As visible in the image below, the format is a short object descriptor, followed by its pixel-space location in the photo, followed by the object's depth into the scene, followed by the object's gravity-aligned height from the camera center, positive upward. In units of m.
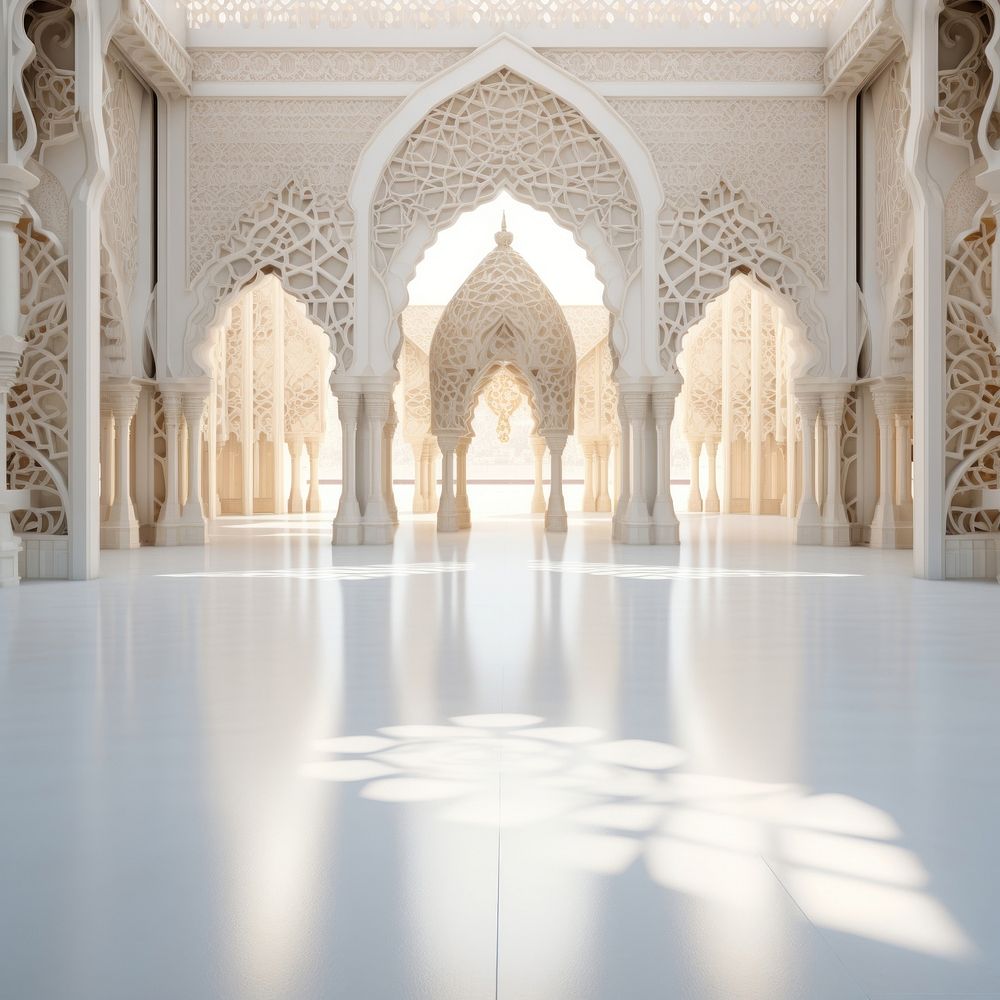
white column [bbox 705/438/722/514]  20.22 +0.12
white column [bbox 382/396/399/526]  12.97 +0.37
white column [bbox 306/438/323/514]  20.27 +0.27
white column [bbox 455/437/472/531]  13.66 +0.04
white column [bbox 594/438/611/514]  20.02 +0.25
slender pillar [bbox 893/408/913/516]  9.77 +0.24
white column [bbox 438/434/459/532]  12.56 +0.06
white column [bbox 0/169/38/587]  6.22 +1.11
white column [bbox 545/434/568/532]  12.59 +0.00
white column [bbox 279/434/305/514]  19.78 +0.37
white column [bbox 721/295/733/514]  18.72 +1.37
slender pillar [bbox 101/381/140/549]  9.63 +0.16
